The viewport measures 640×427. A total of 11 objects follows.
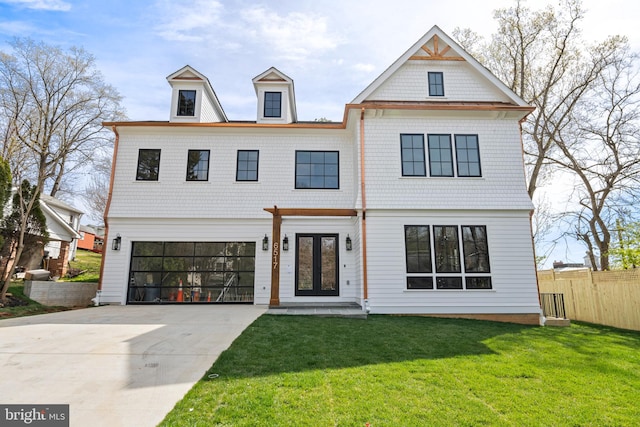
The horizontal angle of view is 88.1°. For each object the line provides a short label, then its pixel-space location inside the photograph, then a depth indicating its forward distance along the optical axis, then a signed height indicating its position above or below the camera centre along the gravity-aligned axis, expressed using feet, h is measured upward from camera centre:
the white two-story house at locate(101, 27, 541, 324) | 30.37 +6.87
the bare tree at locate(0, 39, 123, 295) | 57.88 +30.37
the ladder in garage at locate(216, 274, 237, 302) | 35.53 -1.73
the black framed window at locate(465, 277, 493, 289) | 30.04 -1.14
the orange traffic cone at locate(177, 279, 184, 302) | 35.09 -2.57
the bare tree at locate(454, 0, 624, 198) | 45.44 +29.30
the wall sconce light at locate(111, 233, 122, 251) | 34.45 +2.71
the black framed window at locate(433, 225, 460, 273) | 30.27 +2.02
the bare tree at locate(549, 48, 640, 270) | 42.93 +15.98
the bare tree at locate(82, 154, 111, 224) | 65.79 +19.60
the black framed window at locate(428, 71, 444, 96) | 34.96 +19.56
